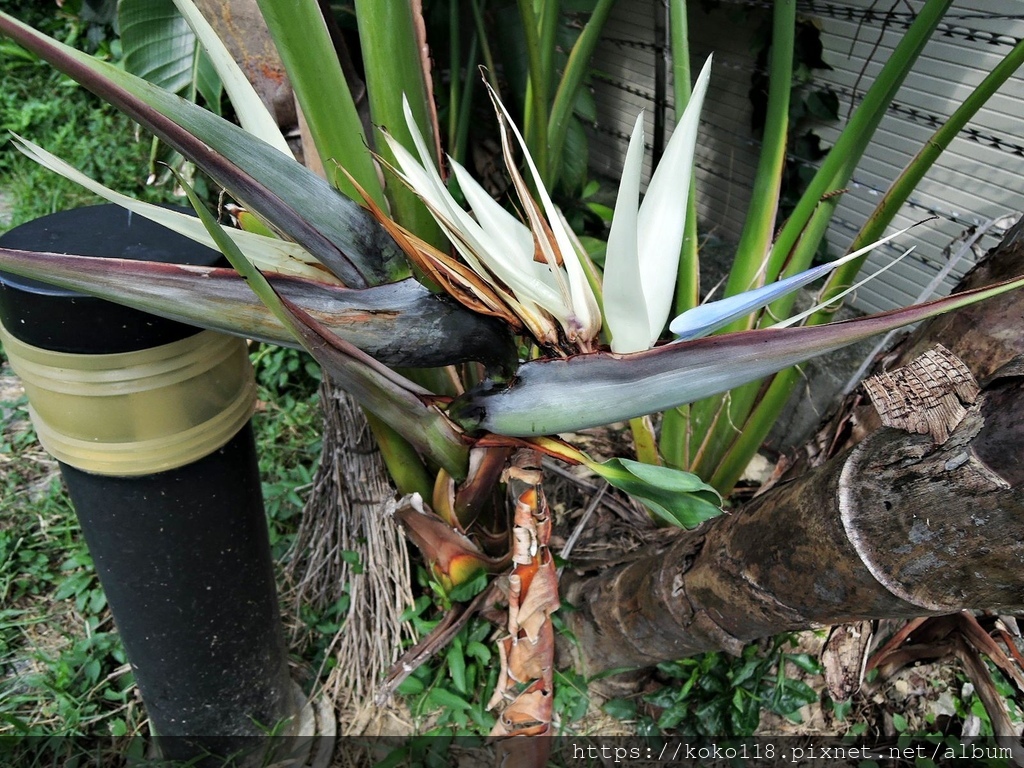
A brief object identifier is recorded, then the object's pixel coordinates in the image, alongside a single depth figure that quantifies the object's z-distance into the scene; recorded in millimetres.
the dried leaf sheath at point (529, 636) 857
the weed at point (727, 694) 1126
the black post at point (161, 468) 693
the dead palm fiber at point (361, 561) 1246
